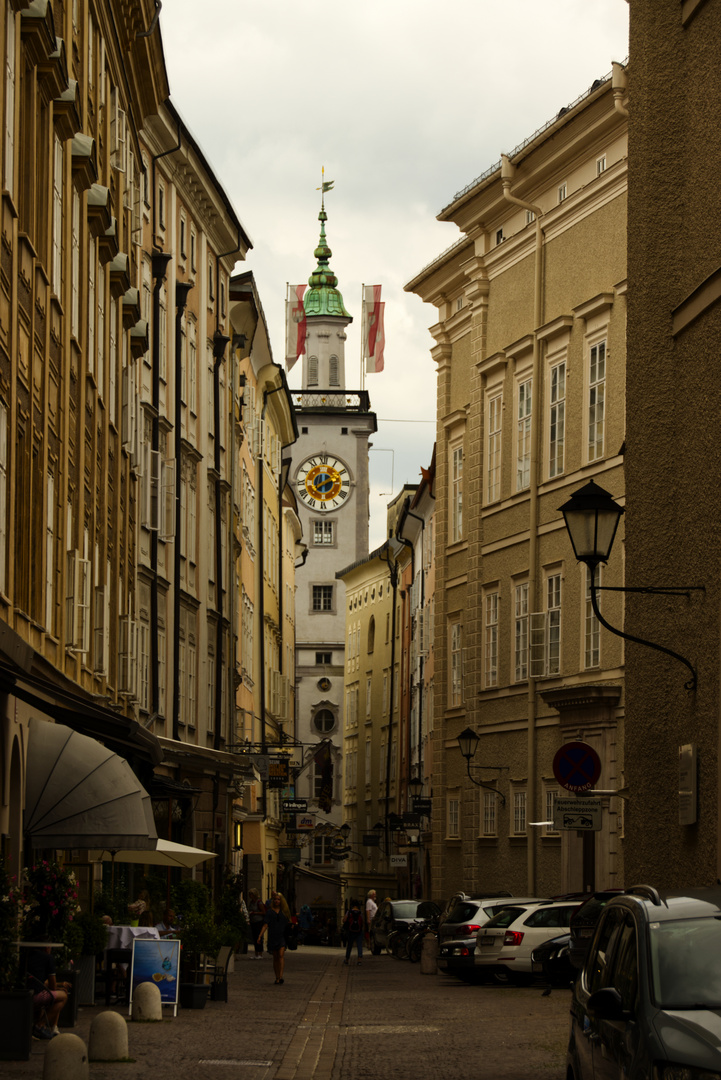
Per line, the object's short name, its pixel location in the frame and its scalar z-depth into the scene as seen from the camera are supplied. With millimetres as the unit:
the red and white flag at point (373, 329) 118812
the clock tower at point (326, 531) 116125
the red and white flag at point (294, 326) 123375
